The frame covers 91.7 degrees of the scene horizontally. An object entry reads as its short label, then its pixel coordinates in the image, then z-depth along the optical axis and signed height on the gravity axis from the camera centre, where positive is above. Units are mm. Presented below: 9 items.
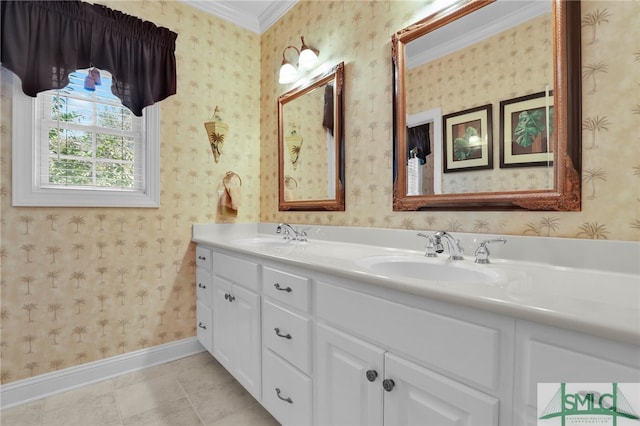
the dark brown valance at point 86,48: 1690 +1000
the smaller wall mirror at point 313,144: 1918 +463
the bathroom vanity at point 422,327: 623 -302
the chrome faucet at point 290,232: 2055 -139
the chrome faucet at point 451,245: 1252 -136
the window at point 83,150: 1750 +395
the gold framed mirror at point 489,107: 1071 +428
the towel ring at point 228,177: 2448 +283
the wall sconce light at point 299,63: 2053 +1024
